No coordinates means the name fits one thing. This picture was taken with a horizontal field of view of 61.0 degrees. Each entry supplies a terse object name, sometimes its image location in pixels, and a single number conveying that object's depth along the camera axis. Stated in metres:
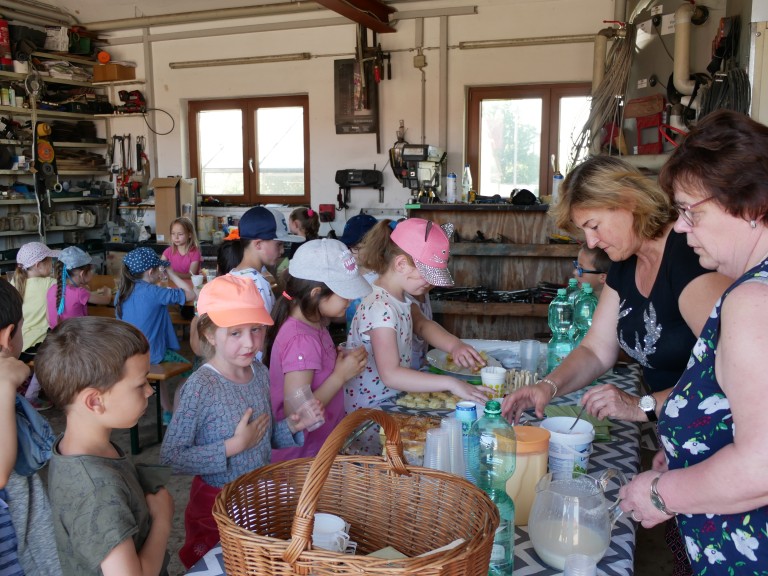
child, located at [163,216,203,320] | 5.96
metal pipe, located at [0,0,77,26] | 7.54
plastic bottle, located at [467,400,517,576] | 1.30
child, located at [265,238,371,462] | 2.17
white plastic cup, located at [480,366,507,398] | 2.08
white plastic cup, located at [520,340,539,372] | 2.64
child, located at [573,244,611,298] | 3.35
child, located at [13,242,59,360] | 4.56
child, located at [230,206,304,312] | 3.58
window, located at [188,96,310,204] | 7.90
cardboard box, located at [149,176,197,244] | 7.76
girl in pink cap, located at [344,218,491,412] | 2.27
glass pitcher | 1.29
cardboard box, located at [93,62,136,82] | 8.01
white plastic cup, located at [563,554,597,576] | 1.22
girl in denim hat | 3.99
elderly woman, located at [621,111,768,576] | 1.01
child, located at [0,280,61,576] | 1.41
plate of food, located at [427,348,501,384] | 2.52
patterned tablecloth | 1.31
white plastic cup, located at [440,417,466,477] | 1.46
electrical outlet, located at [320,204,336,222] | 7.51
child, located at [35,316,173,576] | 1.28
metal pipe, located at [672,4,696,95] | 4.29
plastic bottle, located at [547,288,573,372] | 2.74
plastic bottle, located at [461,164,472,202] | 5.90
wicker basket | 0.96
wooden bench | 3.75
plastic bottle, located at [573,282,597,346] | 3.13
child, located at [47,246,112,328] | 4.53
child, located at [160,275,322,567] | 1.79
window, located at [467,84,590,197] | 6.89
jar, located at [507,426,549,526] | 1.49
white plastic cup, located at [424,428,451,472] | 1.46
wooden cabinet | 4.75
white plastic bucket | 1.61
